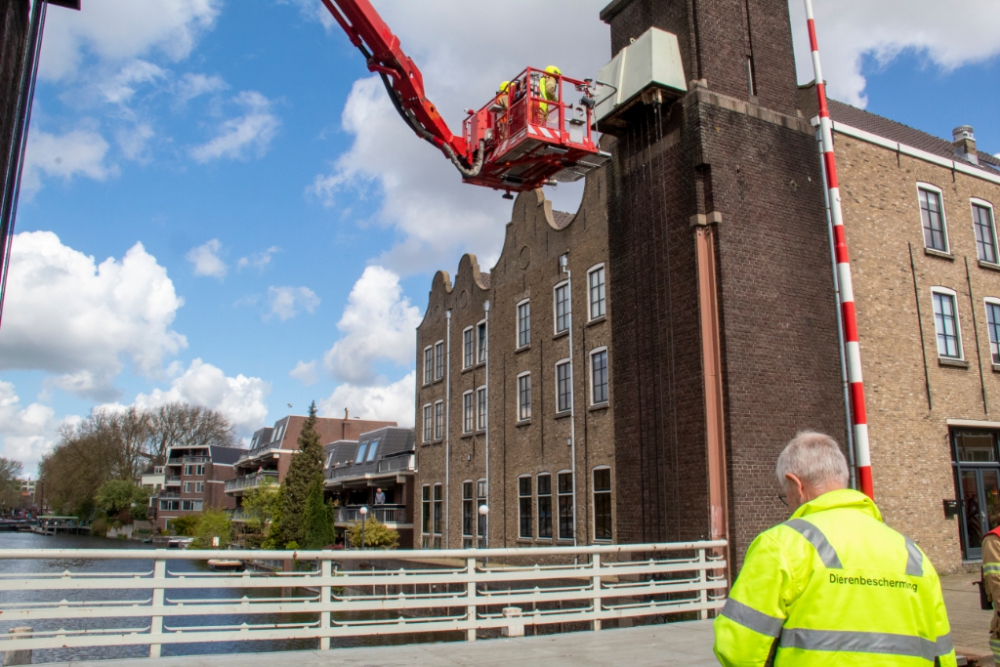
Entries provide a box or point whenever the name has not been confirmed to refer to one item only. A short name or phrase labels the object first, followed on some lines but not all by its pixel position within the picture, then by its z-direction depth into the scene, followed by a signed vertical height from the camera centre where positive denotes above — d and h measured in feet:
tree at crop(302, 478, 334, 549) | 121.19 -3.86
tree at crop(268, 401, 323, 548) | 130.31 +1.88
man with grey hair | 7.84 -1.10
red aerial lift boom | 43.60 +21.28
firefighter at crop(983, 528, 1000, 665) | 16.70 -1.77
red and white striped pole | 41.60 +10.25
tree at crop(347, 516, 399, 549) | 105.81 -5.13
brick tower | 47.50 +13.11
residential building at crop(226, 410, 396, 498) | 191.93 +14.04
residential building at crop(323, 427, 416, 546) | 112.16 +2.79
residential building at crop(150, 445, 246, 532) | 252.01 +5.82
